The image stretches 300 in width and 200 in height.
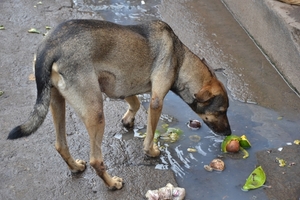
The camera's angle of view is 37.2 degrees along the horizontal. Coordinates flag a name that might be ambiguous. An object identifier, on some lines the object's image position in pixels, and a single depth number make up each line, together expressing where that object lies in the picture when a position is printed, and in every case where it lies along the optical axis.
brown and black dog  3.66
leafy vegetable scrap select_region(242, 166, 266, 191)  4.37
